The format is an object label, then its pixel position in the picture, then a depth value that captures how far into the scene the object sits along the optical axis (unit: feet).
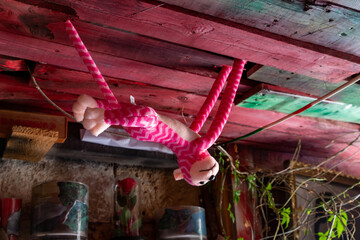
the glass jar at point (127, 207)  6.19
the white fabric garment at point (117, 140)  6.40
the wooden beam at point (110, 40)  3.90
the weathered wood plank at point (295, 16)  3.87
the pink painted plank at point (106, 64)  4.47
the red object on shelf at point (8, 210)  5.53
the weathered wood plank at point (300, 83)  5.13
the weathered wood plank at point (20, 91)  5.33
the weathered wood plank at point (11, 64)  4.82
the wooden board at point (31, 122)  5.24
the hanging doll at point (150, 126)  3.65
